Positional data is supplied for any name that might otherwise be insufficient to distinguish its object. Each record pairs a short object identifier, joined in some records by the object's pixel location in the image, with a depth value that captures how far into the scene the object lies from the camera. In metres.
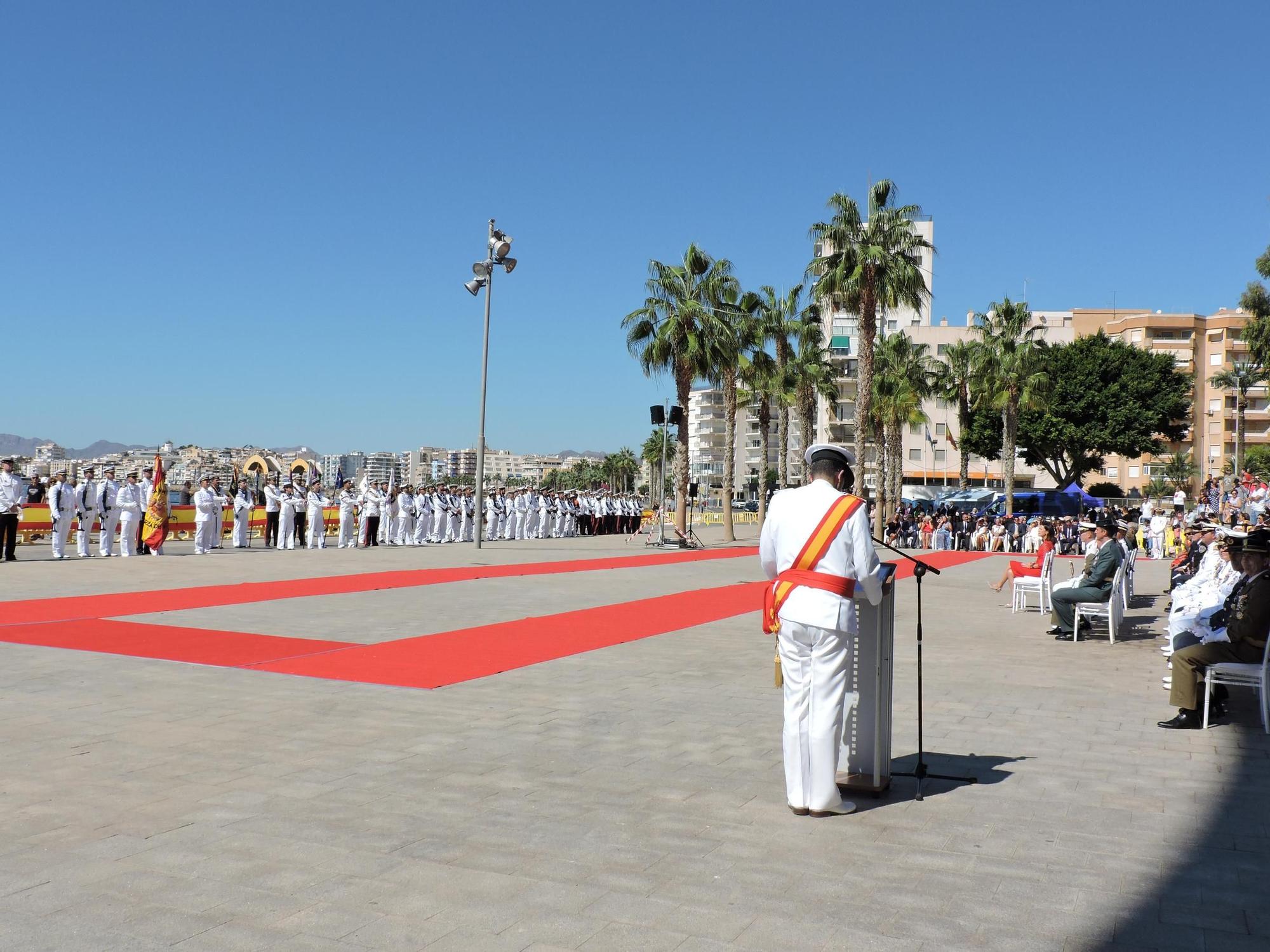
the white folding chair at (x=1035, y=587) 14.42
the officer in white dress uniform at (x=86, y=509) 22.22
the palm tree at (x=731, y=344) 35.19
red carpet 9.05
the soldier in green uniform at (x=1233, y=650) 7.23
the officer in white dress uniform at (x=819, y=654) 5.05
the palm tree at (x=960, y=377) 51.41
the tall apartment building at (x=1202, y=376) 99.00
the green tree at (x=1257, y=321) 40.97
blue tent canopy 49.94
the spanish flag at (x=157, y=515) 23.09
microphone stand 5.61
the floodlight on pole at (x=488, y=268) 26.47
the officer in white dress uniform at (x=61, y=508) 21.70
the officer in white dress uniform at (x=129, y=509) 23.11
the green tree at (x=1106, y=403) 66.19
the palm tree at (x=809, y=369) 45.44
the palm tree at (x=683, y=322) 34.25
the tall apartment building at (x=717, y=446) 137.38
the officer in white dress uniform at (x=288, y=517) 27.56
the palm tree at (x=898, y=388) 50.69
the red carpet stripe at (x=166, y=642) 9.42
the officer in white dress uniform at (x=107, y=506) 22.64
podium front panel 5.50
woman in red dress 14.62
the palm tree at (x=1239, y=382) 80.81
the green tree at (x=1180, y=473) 93.00
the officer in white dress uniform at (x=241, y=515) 27.80
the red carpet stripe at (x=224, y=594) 12.25
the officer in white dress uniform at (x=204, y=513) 24.44
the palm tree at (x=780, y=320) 43.25
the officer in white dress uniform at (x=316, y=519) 28.20
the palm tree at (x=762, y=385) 42.47
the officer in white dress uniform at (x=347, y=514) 29.61
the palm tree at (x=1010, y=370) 48.19
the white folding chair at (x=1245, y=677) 7.03
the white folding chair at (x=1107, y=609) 11.68
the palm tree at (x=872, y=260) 35.91
